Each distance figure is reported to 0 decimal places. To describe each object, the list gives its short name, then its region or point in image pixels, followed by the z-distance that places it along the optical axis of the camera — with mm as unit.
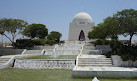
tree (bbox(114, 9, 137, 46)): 15023
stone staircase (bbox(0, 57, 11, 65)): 14083
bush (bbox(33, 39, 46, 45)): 27923
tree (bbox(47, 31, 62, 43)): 44219
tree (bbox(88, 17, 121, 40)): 16016
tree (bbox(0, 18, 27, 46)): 23438
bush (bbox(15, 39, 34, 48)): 24811
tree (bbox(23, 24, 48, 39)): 34312
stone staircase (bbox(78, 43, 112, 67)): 12609
